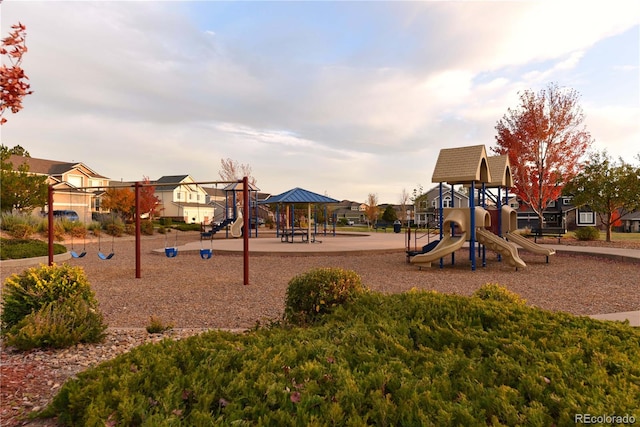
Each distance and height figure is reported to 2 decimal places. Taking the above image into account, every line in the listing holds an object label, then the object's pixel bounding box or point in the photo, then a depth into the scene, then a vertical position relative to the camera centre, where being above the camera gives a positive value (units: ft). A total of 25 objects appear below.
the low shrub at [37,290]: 17.51 -3.36
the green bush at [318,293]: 17.71 -3.60
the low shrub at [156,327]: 18.38 -5.35
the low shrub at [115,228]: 93.05 -2.03
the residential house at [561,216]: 185.68 +0.29
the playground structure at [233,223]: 87.76 -0.93
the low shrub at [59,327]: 15.40 -4.60
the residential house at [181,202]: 194.80 +9.30
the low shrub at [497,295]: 17.78 -3.79
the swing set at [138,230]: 34.55 -1.05
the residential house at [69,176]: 145.45 +19.65
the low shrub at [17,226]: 68.69 -0.98
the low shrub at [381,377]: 8.75 -4.34
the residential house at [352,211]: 307.99 +6.52
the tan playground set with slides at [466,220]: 43.06 -0.29
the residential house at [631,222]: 184.83 -2.95
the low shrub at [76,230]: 80.59 -2.15
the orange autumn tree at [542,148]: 86.28 +16.13
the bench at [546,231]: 77.41 -3.08
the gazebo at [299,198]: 76.48 +4.32
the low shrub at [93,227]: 87.96 -1.60
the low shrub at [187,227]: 126.87 -2.62
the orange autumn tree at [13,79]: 9.62 +3.73
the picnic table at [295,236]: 80.48 -4.44
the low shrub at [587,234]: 81.39 -3.81
